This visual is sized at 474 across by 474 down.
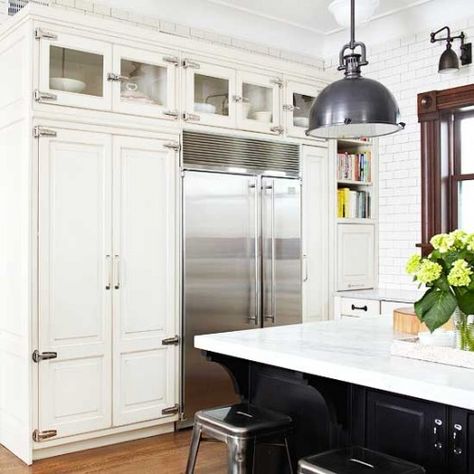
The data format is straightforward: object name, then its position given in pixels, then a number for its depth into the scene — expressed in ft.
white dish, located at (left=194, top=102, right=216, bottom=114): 15.34
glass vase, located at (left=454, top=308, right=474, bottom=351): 8.09
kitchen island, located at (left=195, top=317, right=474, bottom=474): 7.32
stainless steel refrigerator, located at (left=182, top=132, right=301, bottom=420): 15.20
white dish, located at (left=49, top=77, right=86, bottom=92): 13.21
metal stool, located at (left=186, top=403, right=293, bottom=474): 8.39
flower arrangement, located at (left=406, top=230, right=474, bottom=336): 7.95
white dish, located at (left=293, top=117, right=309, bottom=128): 17.39
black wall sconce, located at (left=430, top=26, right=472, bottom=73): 16.30
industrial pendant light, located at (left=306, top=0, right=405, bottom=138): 9.79
